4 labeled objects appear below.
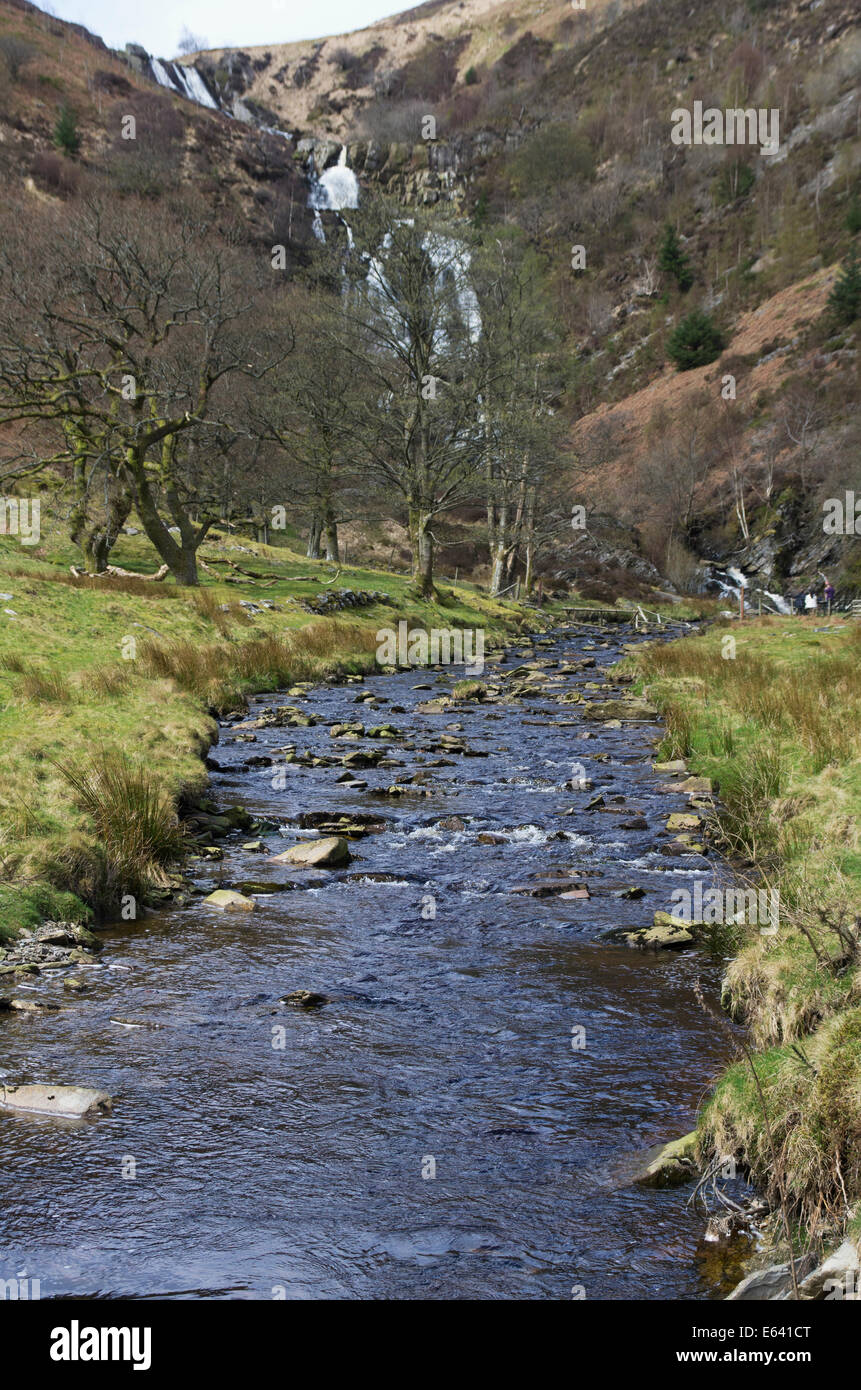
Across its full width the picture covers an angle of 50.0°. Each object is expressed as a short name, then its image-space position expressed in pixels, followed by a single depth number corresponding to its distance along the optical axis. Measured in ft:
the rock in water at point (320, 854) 29.01
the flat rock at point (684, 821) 32.42
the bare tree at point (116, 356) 83.71
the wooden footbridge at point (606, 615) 149.48
